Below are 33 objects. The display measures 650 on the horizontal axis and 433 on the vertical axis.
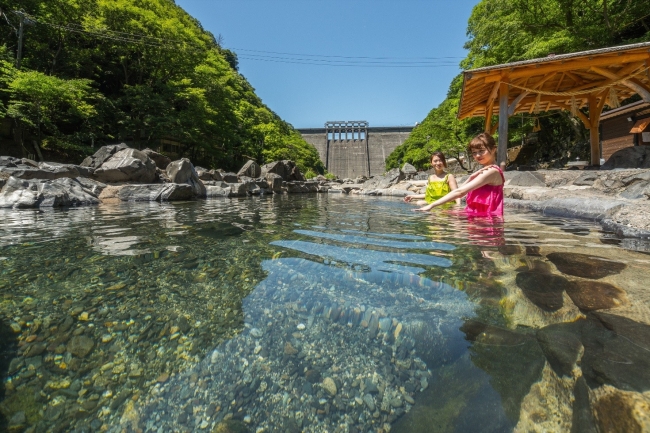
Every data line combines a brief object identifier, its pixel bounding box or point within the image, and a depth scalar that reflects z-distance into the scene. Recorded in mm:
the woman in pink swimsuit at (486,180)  2916
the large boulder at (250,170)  17566
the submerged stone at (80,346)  1171
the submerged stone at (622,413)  778
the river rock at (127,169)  10570
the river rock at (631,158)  8953
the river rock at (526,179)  8102
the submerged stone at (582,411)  796
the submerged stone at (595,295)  1395
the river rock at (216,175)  14399
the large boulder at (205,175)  13969
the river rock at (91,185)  9053
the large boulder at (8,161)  9078
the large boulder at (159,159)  13216
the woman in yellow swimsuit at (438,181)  4688
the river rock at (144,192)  9086
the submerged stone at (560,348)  1012
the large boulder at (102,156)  11617
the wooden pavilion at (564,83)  7477
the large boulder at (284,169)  19938
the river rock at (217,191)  11570
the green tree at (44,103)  13000
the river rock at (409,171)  24536
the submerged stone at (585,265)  1812
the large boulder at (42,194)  6625
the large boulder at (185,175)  11102
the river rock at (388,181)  21028
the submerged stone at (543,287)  1441
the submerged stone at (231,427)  874
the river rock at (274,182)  16172
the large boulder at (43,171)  8273
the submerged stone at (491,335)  1164
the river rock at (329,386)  1008
